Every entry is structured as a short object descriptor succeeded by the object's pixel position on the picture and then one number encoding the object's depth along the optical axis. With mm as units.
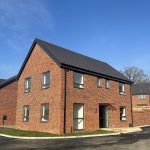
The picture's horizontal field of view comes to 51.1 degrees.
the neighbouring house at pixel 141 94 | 40234
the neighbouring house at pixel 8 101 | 21060
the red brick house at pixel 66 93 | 13914
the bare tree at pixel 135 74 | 52238
